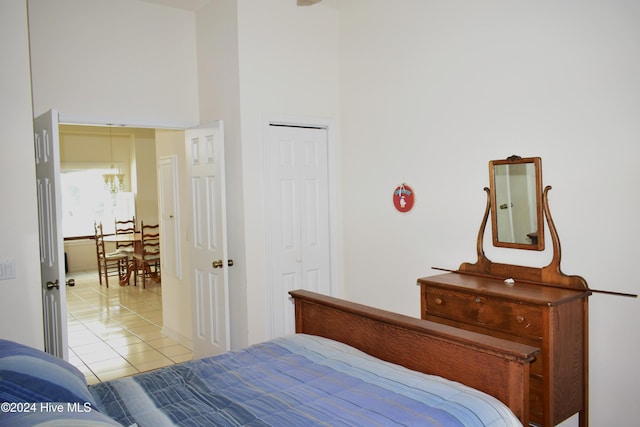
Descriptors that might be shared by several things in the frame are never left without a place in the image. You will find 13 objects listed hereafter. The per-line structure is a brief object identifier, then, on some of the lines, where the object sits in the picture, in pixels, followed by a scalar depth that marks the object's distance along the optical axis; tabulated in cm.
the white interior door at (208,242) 379
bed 154
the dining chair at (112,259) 808
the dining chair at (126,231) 834
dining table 807
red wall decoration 379
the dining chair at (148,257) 777
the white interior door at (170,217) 500
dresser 251
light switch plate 281
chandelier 905
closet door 408
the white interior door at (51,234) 301
